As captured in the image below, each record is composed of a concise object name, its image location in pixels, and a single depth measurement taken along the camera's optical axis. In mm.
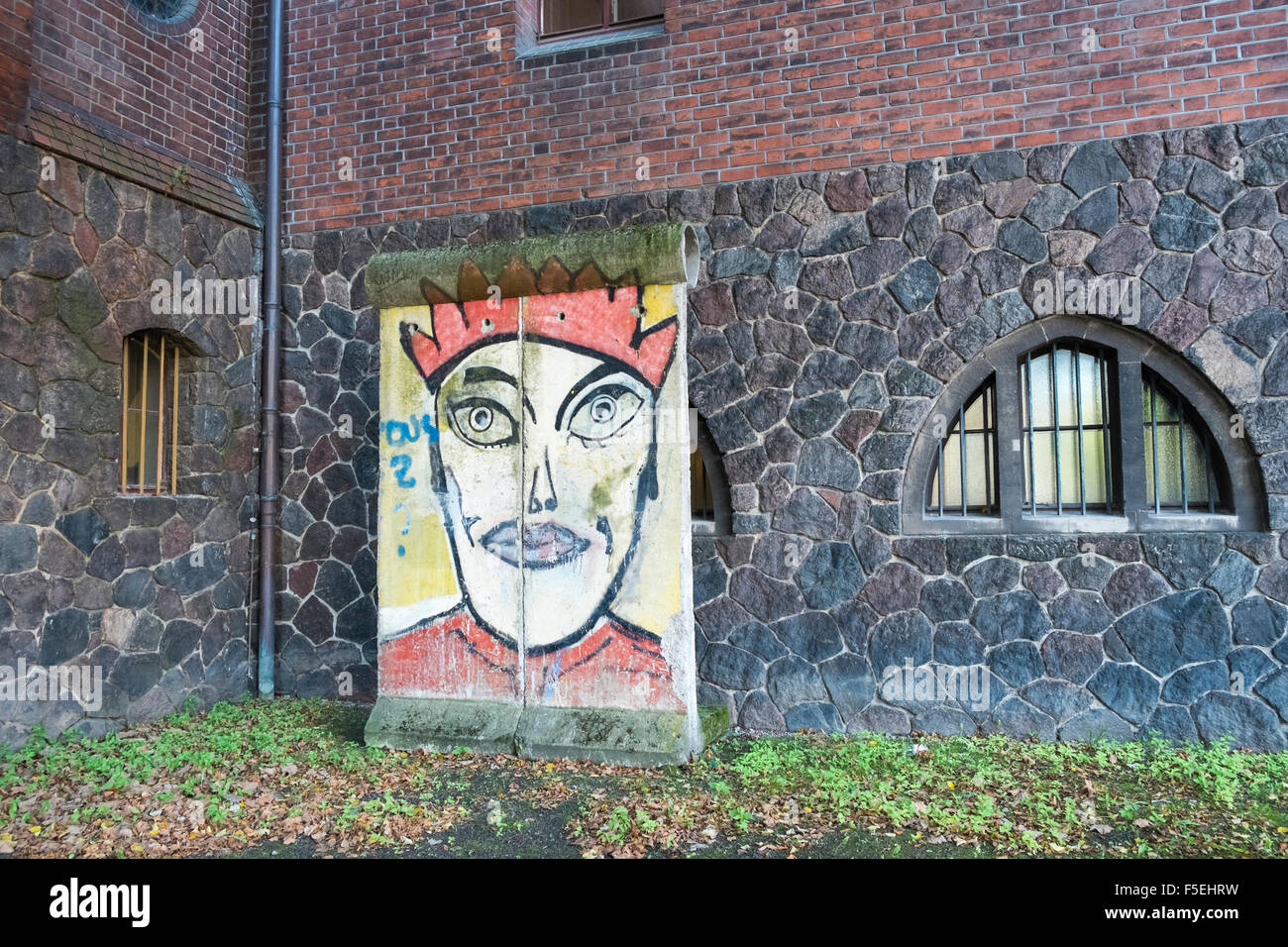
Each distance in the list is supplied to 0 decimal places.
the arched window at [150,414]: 6941
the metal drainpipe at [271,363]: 7828
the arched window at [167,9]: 7335
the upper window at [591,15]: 7633
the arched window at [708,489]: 7055
